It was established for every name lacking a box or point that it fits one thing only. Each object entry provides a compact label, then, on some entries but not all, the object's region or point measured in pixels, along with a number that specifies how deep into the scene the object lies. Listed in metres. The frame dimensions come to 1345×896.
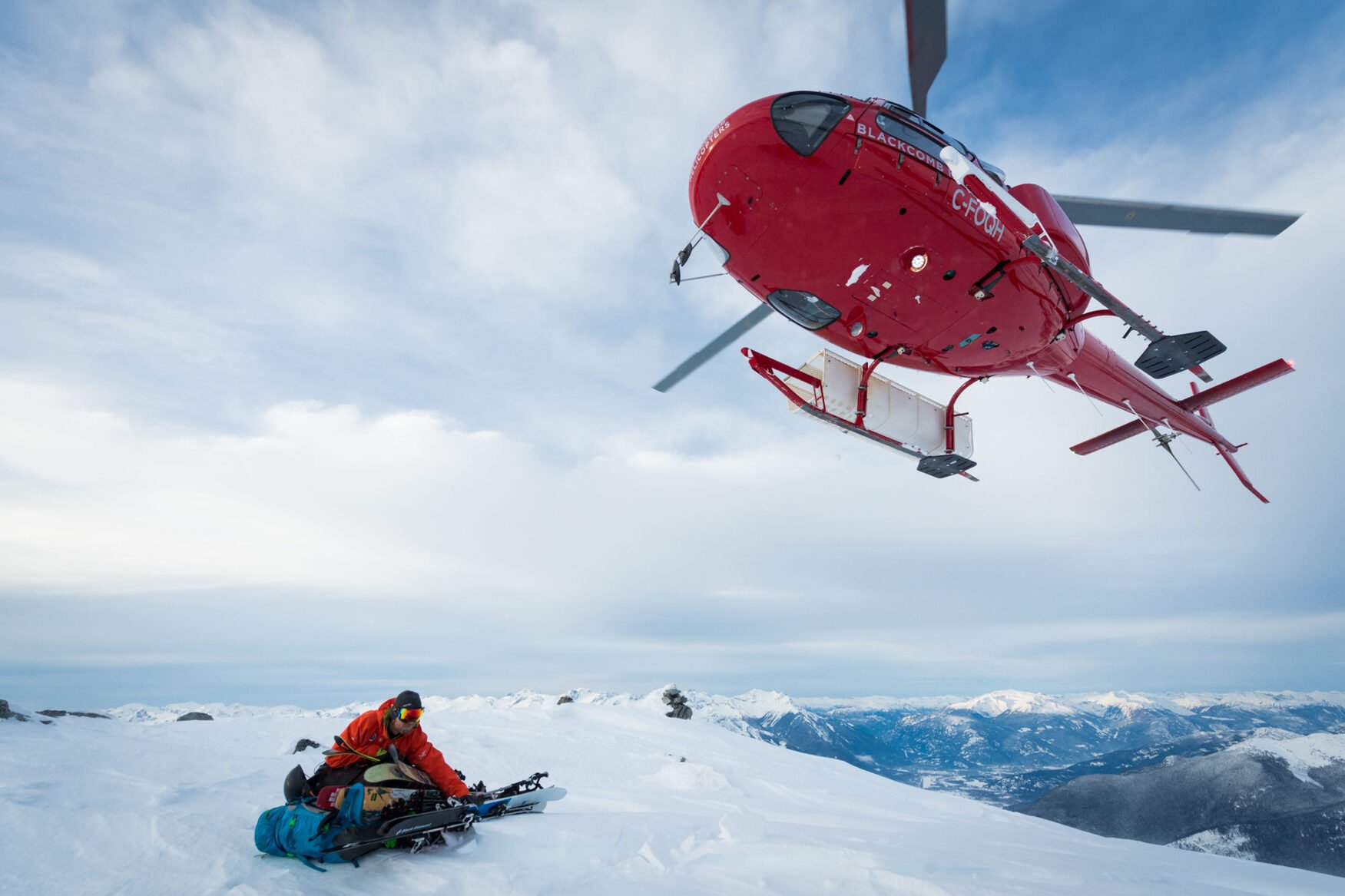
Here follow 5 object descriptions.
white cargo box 11.10
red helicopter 7.56
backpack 4.96
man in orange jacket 5.69
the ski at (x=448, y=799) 5.22
